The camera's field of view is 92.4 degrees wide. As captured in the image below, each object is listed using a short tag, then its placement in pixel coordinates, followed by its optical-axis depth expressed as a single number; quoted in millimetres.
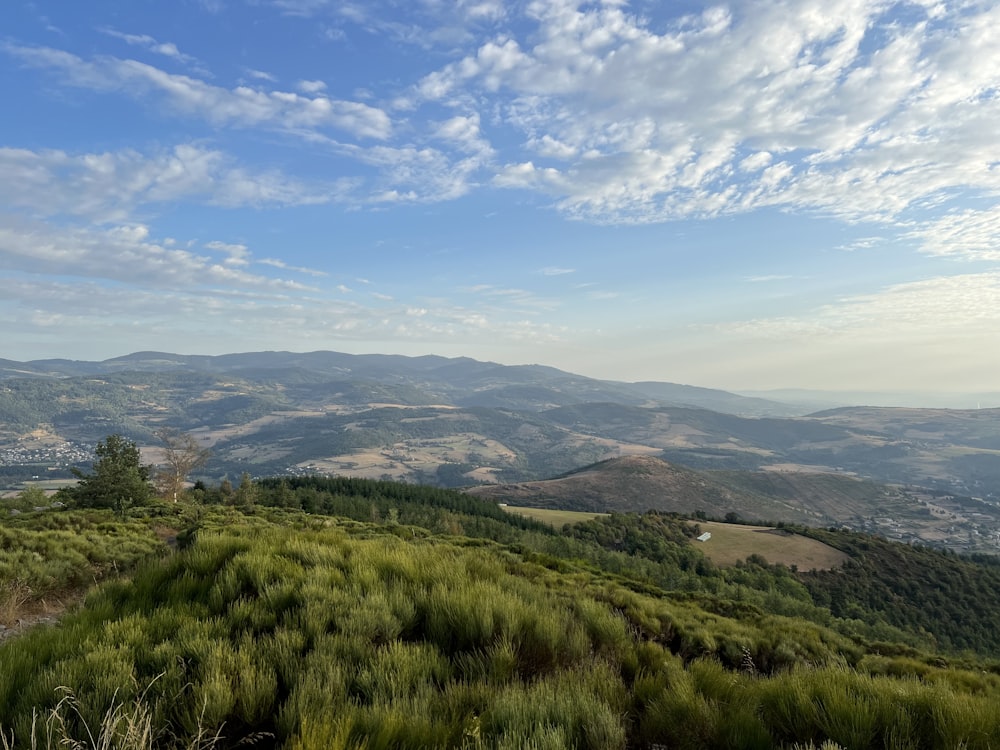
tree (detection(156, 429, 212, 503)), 55531
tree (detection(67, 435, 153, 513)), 37969
